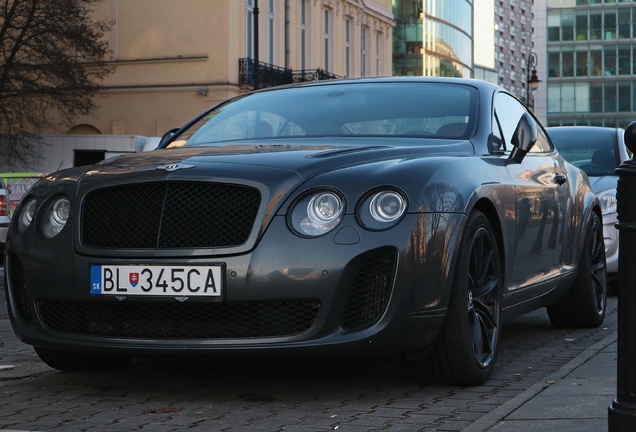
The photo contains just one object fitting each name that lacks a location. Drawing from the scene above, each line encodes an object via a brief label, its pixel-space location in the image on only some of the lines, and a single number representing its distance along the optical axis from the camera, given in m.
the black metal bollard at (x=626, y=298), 3.81
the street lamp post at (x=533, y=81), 36.83
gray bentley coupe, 4.98
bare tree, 37.16
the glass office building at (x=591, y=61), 101.12
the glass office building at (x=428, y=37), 79.94
